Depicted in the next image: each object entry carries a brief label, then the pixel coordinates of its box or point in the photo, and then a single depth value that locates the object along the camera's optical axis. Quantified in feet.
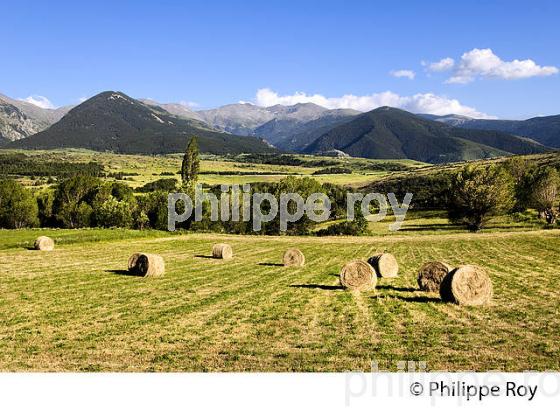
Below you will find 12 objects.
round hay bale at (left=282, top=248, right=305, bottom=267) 132.77
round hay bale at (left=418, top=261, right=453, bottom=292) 89.71
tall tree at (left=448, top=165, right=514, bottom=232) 254.88
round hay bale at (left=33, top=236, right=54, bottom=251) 163.43
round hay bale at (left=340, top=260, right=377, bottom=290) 92.07
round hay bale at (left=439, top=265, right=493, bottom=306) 77.00
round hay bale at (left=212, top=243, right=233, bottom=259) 149.38
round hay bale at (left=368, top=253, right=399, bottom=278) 110.11
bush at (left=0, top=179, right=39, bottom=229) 351.46
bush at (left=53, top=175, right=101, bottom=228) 357.61
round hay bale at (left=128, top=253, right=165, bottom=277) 111.65
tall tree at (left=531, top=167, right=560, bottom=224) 266.57
